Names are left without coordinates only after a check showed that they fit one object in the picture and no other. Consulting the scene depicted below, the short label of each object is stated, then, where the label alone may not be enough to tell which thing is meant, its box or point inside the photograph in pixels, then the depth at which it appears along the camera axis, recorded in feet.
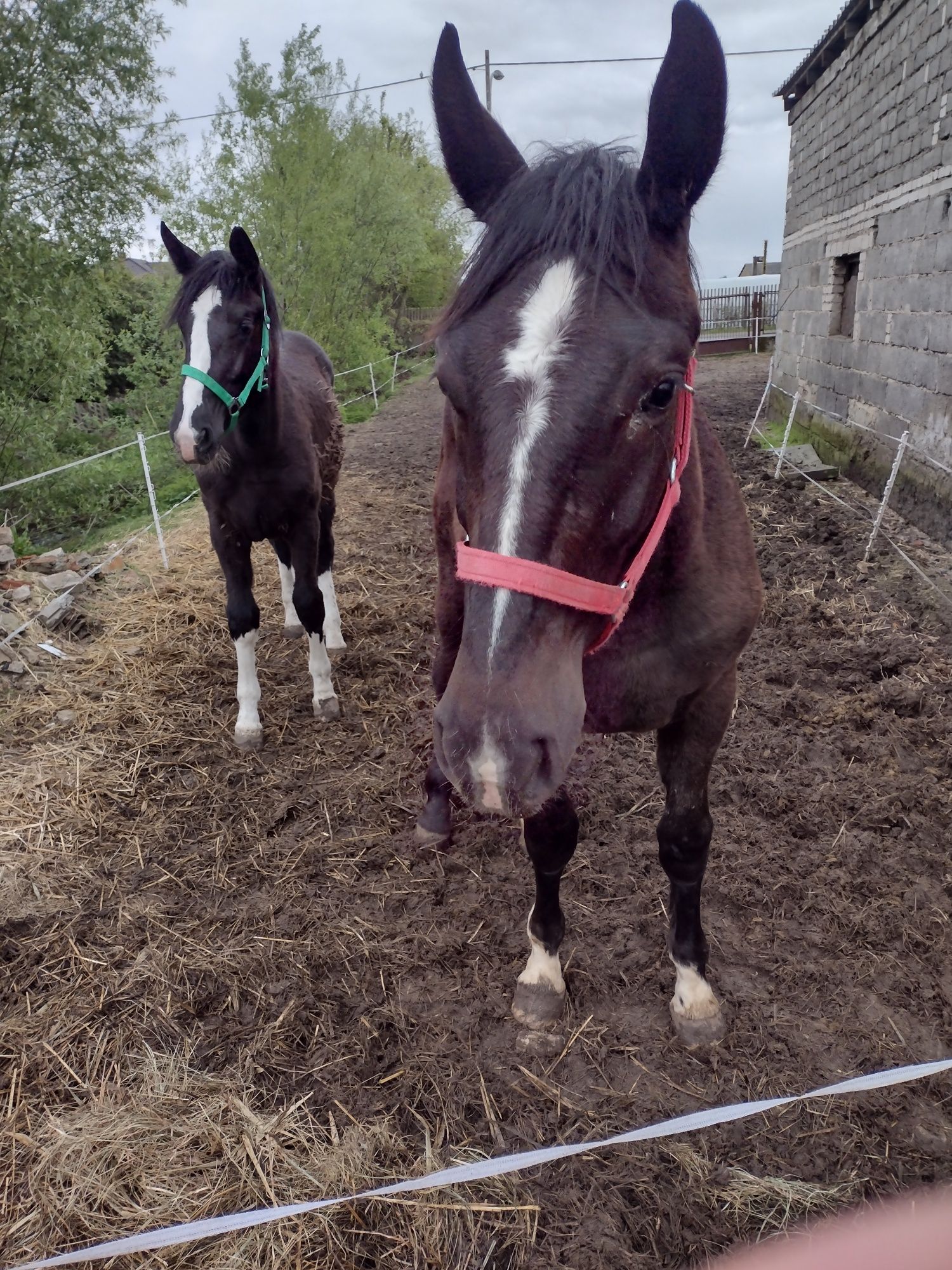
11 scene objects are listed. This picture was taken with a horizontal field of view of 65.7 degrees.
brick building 19.44
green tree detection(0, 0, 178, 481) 25.14
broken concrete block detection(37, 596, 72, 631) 16.08
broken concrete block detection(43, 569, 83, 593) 17.57
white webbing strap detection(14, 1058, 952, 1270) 5.03
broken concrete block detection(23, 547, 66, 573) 18.99
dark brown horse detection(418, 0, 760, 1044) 3.95
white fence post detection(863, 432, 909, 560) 16.96
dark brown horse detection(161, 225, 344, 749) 10.72
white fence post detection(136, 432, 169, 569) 19.40
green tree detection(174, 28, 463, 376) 42.68
